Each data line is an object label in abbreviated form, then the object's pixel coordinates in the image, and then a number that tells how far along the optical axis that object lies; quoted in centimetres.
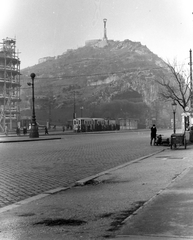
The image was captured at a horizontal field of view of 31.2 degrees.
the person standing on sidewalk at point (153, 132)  2441
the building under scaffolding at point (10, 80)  8100
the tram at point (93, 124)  6719
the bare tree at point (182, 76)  3392
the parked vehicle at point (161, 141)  2397
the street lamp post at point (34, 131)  3701
